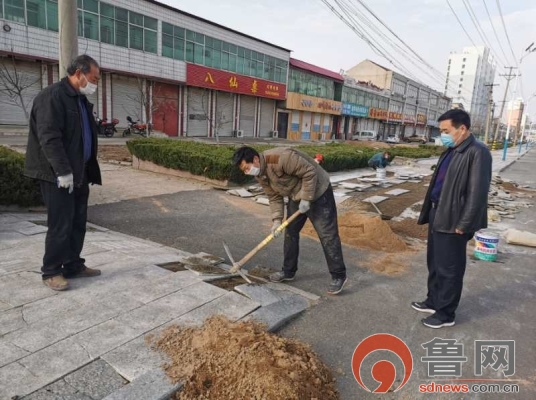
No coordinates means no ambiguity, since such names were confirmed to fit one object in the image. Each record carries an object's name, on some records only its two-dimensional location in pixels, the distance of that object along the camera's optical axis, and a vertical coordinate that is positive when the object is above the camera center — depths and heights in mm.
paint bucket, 5090 -1331
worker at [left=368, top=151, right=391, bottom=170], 12977 -759
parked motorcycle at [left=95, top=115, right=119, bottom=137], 19547 -331
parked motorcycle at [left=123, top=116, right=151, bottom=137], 20989 -308
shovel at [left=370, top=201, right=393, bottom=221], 7371 -1490
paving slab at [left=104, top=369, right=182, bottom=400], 2020 -1403
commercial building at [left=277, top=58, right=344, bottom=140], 35969 +2955
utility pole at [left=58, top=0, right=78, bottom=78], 5645 +1281
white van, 46844 +194
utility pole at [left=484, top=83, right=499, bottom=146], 38481 +3714
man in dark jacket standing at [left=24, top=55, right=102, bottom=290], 2906 -266
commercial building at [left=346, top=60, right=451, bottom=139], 56041 +6420
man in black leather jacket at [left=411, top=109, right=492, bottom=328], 2982 -481
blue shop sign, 44500 +3194
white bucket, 12477 -1115
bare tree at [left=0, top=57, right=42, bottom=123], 17266 +1605
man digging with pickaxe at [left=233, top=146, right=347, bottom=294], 3477 -579
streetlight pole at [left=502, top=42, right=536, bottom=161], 31812 +8033
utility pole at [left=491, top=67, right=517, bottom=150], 39969 +7052
